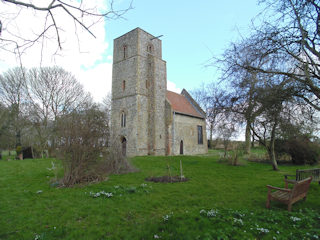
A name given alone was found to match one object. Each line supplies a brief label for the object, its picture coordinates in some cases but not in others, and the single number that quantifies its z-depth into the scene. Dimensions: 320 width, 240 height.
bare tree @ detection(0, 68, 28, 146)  21.58
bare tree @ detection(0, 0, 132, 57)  2.98
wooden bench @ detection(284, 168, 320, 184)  7.23
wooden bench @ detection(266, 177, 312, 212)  5.03
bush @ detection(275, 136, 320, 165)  15.76
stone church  22.42
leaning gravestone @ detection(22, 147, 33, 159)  22.41
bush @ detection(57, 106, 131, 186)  7.95
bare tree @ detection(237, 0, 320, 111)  4.75
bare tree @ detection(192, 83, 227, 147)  13.69
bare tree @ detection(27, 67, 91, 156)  22.25
